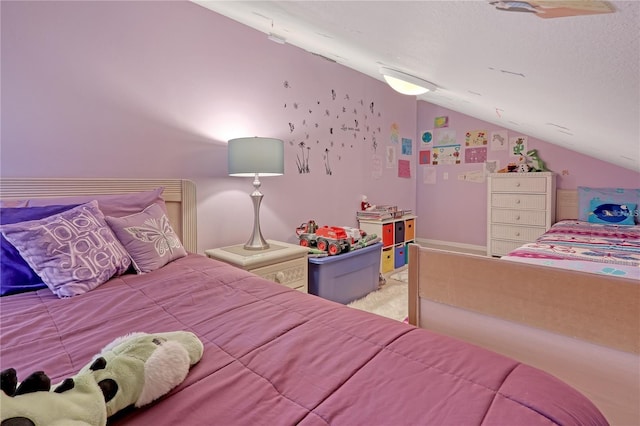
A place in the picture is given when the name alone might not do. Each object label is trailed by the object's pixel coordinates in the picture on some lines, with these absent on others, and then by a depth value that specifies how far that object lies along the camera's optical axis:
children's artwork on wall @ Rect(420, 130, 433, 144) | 4.55
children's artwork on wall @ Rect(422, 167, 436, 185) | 4.58
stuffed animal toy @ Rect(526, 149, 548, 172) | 3.73
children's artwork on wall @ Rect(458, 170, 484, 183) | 4.20
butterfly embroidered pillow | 1.49
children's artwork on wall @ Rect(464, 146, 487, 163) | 4.16
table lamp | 2.05
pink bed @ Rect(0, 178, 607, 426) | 0.59
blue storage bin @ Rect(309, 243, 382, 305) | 2.39
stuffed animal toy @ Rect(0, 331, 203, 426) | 0.48
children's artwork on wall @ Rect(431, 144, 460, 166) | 4.38
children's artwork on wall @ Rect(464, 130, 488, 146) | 4.12
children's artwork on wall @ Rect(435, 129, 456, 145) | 4.37
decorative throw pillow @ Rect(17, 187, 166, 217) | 1.53
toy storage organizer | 3.35
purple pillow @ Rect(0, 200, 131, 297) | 1.22
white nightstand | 1.96
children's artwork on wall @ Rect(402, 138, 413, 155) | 4.33
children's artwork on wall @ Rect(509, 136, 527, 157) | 3.85
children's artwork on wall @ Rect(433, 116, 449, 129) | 4.39
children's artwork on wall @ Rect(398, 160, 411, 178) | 4.27
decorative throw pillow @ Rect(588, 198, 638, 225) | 3.04
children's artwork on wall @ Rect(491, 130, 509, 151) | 3.97
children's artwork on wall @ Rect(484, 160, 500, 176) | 4.07
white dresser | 3.43
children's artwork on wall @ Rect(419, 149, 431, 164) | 4.60
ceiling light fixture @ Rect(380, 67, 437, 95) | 2.12
